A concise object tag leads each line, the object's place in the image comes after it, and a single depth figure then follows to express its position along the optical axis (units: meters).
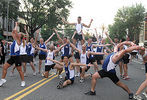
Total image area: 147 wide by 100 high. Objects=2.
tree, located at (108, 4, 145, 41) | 51.28
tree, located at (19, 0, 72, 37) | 35.59
